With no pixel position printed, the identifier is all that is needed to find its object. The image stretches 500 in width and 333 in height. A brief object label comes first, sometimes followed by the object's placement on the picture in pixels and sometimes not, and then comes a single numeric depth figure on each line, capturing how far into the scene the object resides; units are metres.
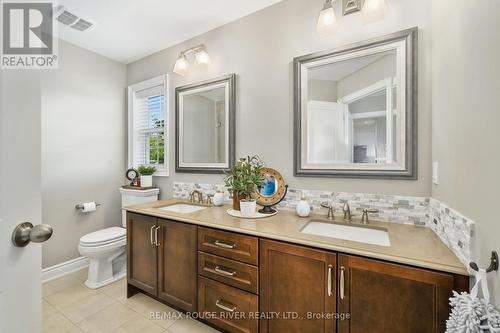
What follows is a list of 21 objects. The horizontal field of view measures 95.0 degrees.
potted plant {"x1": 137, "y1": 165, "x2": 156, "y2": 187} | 2.64
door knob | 0.59
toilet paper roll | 2.54
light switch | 1.29
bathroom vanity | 0.98
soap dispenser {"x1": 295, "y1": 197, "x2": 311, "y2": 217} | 1.67
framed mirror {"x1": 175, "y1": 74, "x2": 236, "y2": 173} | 2.17
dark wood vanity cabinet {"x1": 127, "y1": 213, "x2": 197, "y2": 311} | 1.63
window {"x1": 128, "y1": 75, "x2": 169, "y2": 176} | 2.68
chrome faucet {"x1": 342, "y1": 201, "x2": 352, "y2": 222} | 1.56
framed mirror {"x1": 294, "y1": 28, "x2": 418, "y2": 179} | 1.46
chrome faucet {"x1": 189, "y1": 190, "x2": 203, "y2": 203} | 2.30
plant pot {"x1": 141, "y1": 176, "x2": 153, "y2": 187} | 2.64
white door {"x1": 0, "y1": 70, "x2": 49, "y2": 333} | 0.57
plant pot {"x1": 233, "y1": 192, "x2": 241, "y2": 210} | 1.79
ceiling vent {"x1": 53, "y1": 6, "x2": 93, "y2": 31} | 1.99
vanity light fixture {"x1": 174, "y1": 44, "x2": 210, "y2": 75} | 2.25
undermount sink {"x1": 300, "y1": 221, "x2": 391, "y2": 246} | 1.37
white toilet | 2.14
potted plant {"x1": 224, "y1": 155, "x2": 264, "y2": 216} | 1.68
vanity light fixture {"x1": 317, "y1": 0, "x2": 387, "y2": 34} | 1.45
